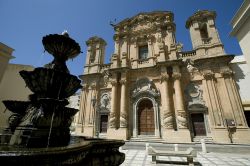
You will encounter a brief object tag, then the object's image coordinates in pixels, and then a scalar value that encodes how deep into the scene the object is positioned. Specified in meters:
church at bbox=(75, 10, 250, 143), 10.72
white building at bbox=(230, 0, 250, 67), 3.77
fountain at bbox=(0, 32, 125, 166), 2.56
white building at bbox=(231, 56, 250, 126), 11.01
